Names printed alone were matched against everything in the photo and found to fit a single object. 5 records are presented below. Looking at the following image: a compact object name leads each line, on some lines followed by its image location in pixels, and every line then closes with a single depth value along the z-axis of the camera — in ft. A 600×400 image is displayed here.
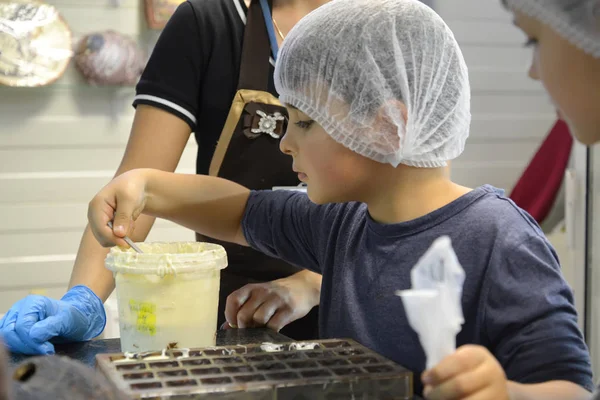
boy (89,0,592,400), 3.52
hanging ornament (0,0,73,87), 10.05
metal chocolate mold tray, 2.62
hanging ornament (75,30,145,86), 10.39
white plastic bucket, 3.62
